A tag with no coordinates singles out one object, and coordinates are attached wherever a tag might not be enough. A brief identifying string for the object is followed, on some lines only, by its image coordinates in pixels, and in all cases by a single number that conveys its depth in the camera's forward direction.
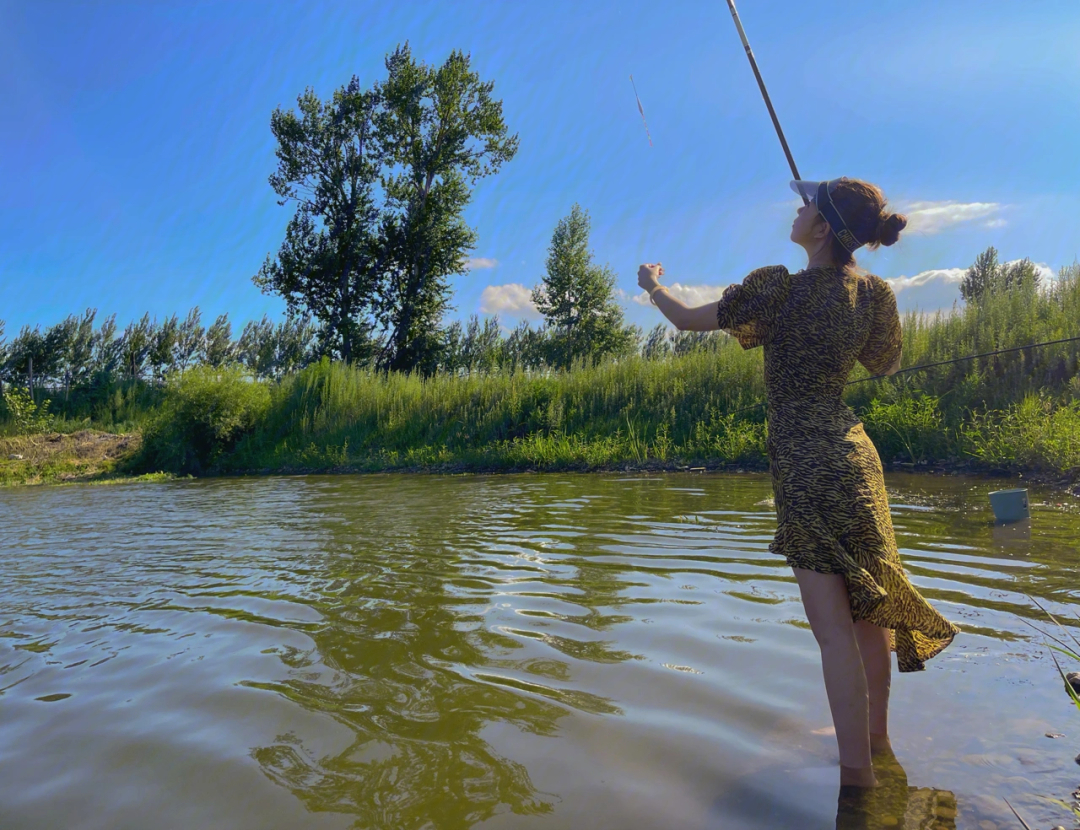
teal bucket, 5.32
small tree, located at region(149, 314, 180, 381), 32.44
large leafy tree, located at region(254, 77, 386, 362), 26.25
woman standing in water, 2.09
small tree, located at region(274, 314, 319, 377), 30.11
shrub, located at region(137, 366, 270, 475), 16.31
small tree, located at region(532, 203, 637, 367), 31.06
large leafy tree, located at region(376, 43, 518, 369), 26.06
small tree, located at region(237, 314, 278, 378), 34.47
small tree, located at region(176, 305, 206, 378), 33.25
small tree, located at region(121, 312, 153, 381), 31.94
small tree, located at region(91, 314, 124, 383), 31.52
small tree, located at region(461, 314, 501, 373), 30.11
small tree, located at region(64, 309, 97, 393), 30.86
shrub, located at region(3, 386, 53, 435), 20.20
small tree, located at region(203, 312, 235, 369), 34.31
